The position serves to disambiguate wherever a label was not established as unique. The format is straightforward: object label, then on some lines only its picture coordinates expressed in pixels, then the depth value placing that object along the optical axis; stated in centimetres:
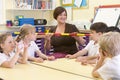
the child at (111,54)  159
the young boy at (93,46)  256
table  192
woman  344
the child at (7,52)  229
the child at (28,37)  274
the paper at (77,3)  497
